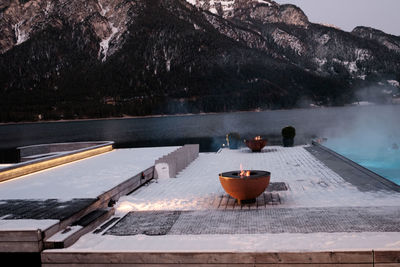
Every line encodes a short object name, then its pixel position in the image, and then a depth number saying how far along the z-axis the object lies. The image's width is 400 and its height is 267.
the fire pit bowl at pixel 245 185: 7.42
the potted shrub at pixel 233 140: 20.44
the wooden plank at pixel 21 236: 5.29
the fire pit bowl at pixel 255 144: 18.30
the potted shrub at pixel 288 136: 20.19
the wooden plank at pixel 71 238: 5.30
